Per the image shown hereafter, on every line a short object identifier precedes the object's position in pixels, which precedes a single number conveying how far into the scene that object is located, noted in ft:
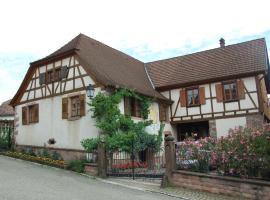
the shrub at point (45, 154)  45.30
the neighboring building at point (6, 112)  82.69
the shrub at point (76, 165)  36.43
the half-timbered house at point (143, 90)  46.19
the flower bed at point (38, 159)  39.46
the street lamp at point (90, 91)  40.89
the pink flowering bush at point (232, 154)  24.57
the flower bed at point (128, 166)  35.07
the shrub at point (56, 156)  44.64
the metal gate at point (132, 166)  33.48
